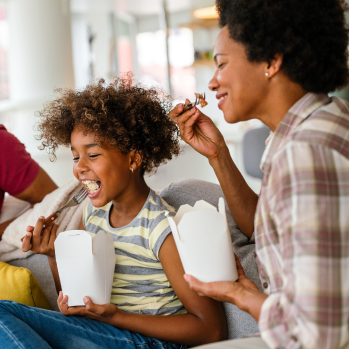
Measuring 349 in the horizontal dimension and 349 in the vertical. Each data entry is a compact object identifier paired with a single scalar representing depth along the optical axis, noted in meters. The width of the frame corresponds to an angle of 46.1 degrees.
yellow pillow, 1.44
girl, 1.16
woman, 0.74
